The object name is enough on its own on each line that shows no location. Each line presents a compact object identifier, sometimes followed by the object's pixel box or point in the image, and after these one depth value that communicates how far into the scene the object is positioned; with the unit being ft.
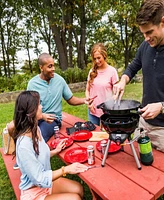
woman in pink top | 10.55
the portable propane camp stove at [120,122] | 5.39
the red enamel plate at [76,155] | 6.71
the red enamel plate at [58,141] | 7.89
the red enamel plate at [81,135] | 8.22
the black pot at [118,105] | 5.84
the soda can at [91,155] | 6.30
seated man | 9.37
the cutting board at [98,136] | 8.17
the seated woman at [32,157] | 5.63
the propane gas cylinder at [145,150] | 5.79
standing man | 5.36
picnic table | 4.98
